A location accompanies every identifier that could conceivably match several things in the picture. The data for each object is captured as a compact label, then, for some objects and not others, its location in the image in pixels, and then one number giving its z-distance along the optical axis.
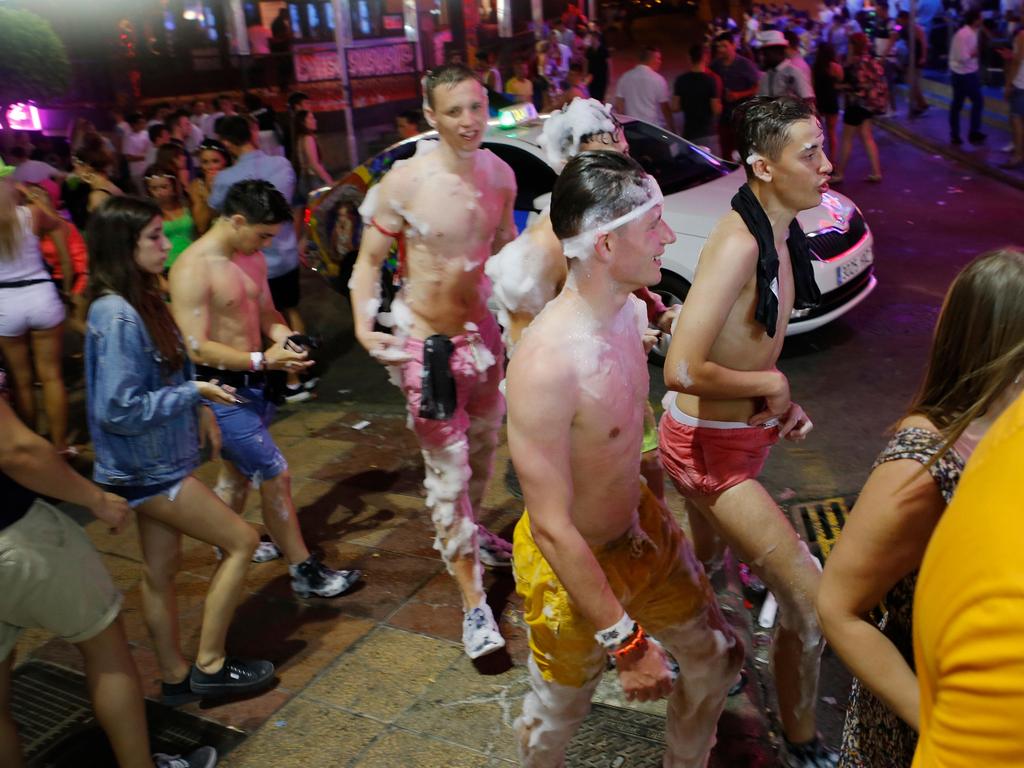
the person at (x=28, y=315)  5.81
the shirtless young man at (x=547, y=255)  3.67
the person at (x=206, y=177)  7.32
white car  7.11
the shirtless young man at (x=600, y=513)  2.45
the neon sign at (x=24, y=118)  15.05
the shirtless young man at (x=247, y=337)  4.23
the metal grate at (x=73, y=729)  3.70
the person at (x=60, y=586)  2.92
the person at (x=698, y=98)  11.96
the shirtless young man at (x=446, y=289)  4.14
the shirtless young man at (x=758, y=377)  3.09
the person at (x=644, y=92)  11.07
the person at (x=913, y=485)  1.78
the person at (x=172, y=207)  6.50
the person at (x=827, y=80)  12.80
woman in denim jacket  3.50
